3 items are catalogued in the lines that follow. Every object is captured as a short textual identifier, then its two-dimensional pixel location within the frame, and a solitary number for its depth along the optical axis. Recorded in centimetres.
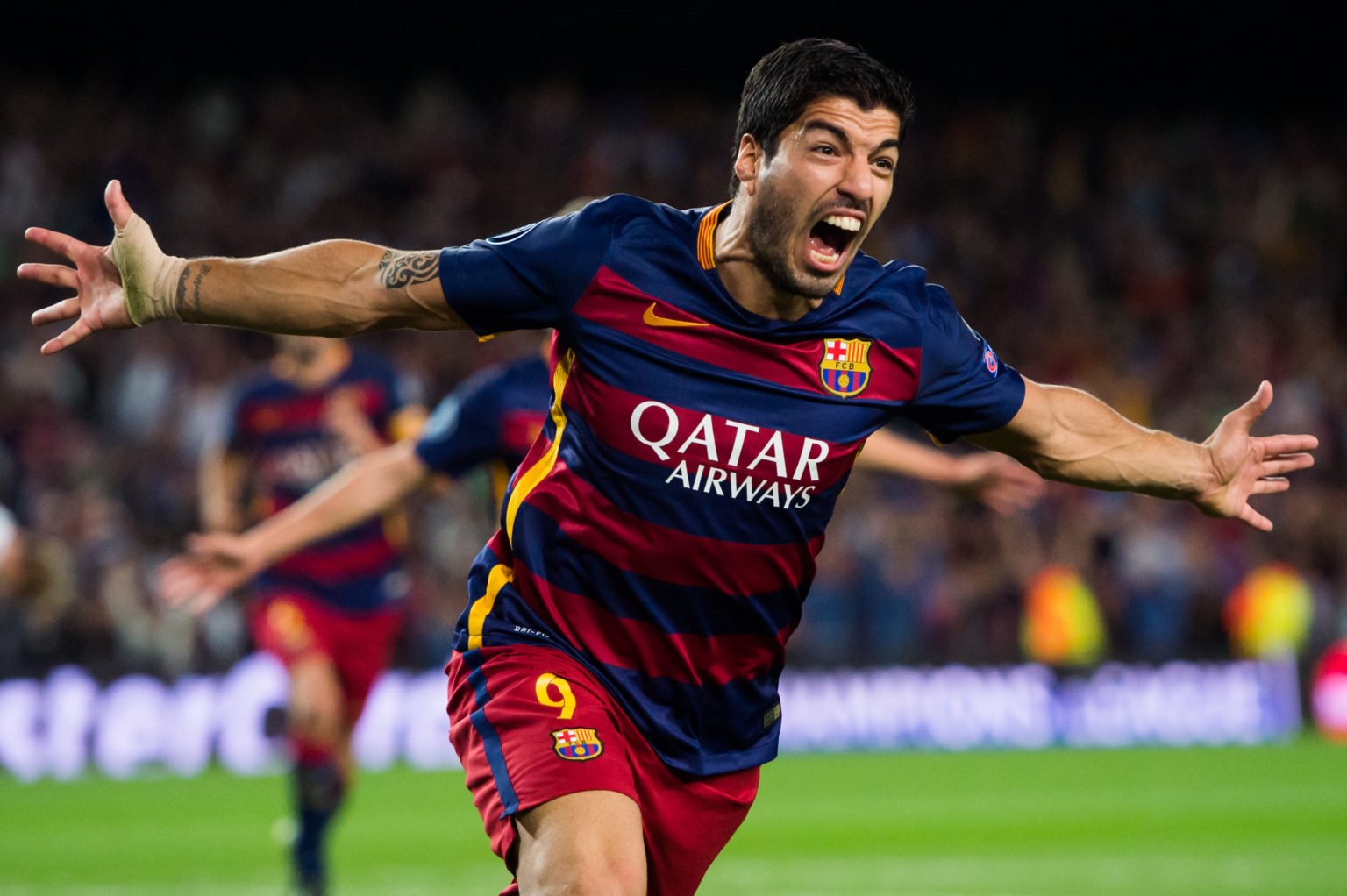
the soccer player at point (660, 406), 855
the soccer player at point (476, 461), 1363
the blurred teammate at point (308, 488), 1884
